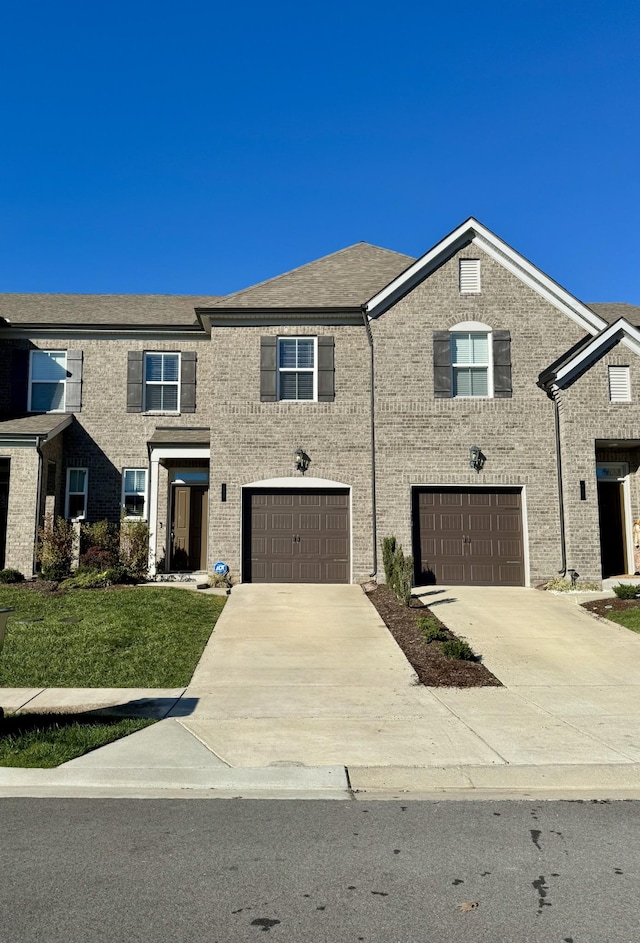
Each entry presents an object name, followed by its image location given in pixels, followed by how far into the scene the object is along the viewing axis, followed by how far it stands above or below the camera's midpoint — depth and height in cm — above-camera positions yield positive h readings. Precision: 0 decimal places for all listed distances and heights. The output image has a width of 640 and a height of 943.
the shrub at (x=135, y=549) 1733 -30
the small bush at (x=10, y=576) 1627 -88
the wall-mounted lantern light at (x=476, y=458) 1750 +187
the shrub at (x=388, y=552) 1574 -35
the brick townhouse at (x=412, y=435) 1717 +246
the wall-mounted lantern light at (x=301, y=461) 1772 +184
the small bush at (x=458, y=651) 1045 -166
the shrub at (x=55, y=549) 1648 -29
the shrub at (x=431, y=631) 1127 -151
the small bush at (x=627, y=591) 1455 -111
